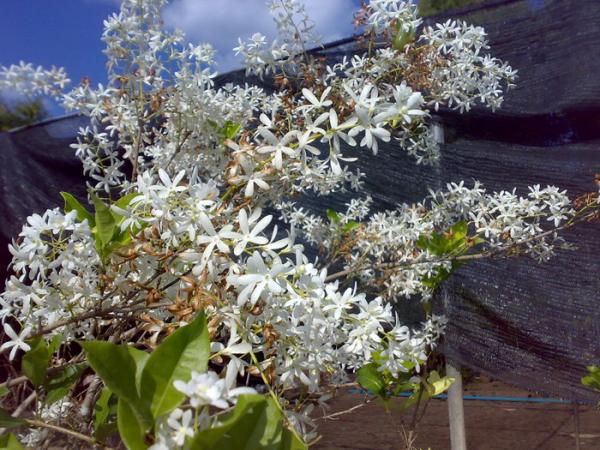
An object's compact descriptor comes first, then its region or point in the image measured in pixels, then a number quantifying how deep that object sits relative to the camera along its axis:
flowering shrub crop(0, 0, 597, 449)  0.55
